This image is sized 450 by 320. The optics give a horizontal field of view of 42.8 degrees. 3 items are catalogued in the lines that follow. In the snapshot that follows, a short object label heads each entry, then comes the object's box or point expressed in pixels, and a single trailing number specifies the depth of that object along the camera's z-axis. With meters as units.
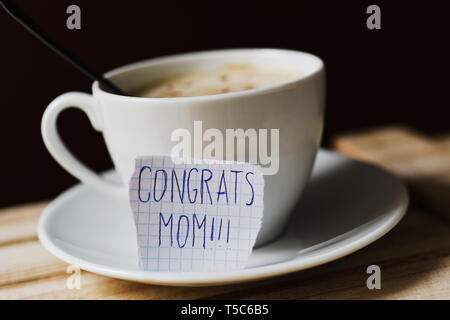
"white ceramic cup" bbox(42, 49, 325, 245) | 0.57
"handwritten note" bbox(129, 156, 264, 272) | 0.57
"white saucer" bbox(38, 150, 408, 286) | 0.54
